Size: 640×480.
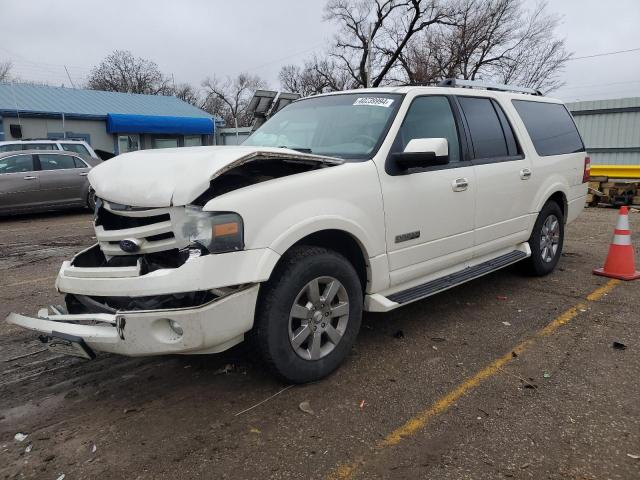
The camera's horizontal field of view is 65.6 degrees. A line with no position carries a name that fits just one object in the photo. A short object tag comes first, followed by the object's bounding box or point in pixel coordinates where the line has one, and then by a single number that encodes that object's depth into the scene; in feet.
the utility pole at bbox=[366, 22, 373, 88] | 101.23
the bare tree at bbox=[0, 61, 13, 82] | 171.69
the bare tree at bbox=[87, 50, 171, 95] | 163.12
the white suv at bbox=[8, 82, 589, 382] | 8.76
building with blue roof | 77.05
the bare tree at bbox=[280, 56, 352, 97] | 135.44
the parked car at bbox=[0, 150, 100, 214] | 35.58
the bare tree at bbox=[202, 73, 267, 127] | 207.92
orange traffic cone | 18.22
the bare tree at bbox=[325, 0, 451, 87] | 107.24
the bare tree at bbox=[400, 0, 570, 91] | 102.53
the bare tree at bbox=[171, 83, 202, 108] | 201.57
